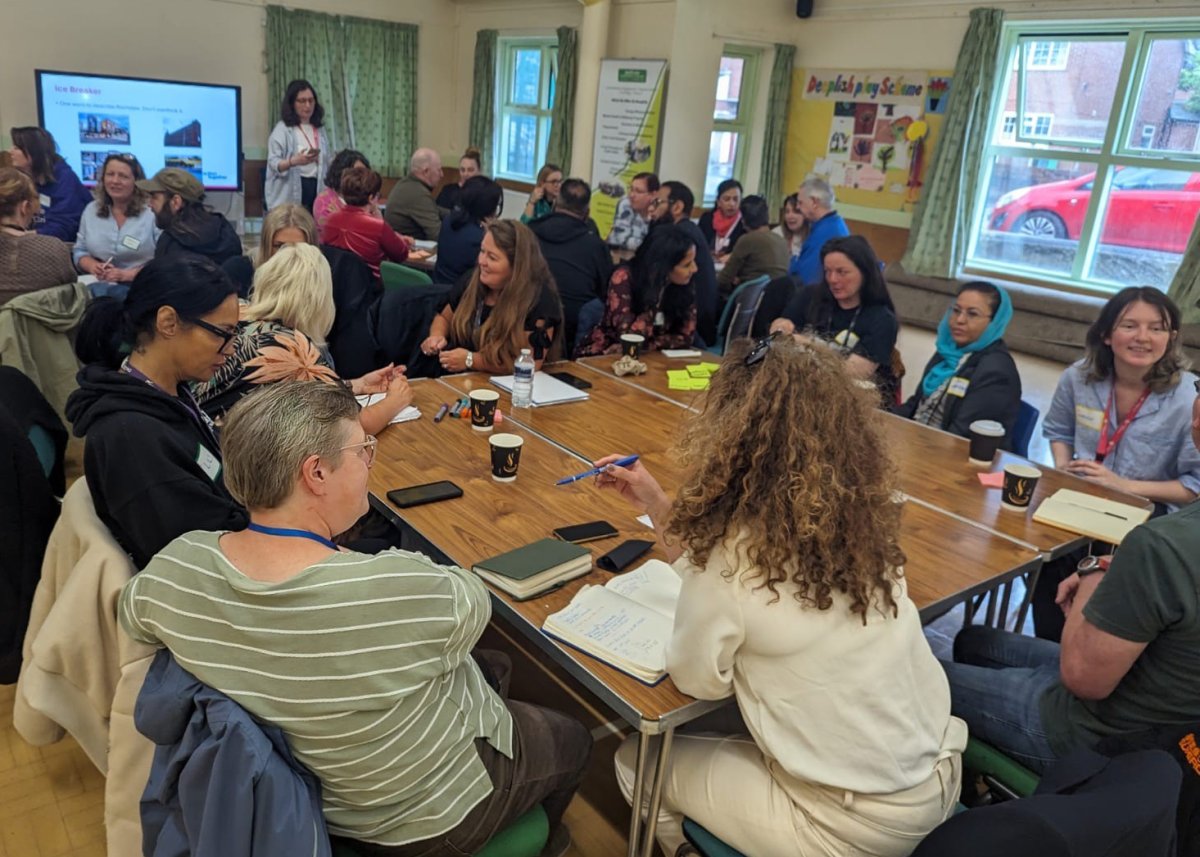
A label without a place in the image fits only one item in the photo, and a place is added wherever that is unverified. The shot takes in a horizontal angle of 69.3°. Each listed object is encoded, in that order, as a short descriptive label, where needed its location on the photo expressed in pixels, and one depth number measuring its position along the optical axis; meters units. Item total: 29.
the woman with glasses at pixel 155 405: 1.63
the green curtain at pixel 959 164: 6.64
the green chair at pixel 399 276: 3.87
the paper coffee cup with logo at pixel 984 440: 2.60
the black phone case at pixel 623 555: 1.85
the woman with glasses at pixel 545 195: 6.73
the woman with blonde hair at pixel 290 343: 2.42
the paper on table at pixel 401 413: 2.62
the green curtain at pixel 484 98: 9.27
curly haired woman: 1.35
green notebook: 1.71
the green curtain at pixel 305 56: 8.20
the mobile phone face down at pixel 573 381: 3.13
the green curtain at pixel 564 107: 8.45
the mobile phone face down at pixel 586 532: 1.96
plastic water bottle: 2.81
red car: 6.36
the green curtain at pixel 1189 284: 6.05
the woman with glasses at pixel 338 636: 1.20
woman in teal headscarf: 2.92
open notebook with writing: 1.53
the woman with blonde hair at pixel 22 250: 3.38
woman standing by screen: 7.25
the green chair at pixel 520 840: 1.43
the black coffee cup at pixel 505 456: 2.20
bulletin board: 7.19
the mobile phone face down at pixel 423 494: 2.05
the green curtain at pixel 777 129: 7.93
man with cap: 4.19
